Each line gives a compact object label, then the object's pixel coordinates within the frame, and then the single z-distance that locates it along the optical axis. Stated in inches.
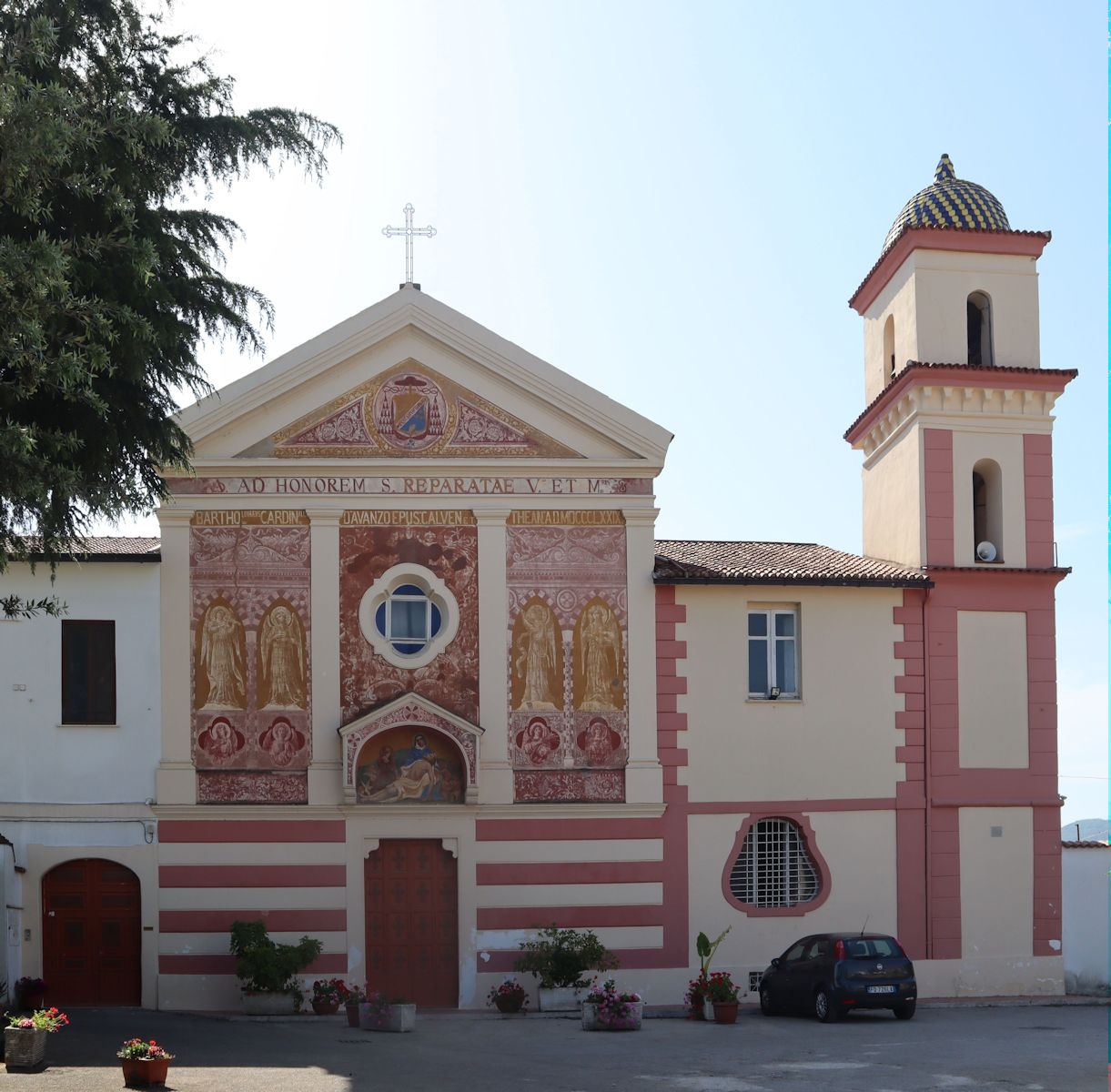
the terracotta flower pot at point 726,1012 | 932.0
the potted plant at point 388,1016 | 885.8
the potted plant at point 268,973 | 953.5
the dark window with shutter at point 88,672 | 1005.2
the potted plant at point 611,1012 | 883.4
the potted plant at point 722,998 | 932.6
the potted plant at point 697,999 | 948.6
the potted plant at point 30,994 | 890.7
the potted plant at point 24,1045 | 705.0
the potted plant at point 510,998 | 971.9
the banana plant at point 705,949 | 989.2
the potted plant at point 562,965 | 973.2
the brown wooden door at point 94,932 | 986.7
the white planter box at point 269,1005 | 955.3
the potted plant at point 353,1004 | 917.7
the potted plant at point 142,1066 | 667.4
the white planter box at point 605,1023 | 884.0
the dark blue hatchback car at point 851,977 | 910.4
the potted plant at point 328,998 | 958.4
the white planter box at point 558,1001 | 972.6
